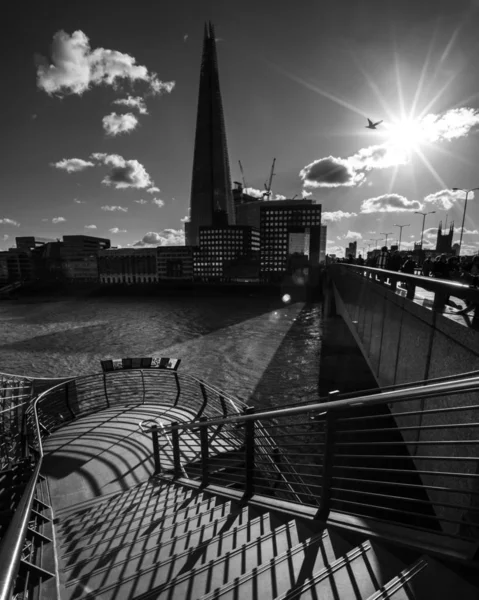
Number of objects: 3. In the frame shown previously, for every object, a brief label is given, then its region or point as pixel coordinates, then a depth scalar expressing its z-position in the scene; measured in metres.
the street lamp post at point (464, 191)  42.78
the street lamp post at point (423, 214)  55.84
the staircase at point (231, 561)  1.89
